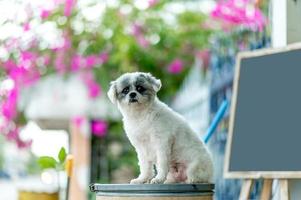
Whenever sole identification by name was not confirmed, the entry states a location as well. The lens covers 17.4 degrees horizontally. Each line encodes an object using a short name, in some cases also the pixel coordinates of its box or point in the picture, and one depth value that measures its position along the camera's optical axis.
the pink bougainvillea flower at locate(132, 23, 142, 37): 8.18
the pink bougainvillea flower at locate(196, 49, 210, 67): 8.33
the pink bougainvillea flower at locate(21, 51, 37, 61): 7.93
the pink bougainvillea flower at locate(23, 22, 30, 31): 7.67
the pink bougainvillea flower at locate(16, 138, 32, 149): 8.40
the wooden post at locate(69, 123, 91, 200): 8.98
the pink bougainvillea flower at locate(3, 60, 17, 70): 7.76
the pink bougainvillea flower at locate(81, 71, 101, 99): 8.41
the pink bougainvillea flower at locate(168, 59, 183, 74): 8.71
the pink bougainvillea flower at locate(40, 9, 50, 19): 7.77
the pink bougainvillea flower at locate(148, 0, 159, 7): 8.14
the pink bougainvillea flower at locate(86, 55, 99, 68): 8.28
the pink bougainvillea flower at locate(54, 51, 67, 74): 8.21
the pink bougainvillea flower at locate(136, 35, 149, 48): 8.29
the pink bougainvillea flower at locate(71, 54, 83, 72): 8.26
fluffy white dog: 3.13
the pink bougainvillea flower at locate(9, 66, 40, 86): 7.96
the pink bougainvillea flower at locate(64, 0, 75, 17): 7.83
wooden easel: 3.97
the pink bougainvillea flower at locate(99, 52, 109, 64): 8.33
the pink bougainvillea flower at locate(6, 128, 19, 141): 8.42
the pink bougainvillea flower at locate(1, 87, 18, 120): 8.02
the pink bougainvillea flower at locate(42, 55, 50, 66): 8.23
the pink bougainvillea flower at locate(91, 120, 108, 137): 9.19
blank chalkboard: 3.79
